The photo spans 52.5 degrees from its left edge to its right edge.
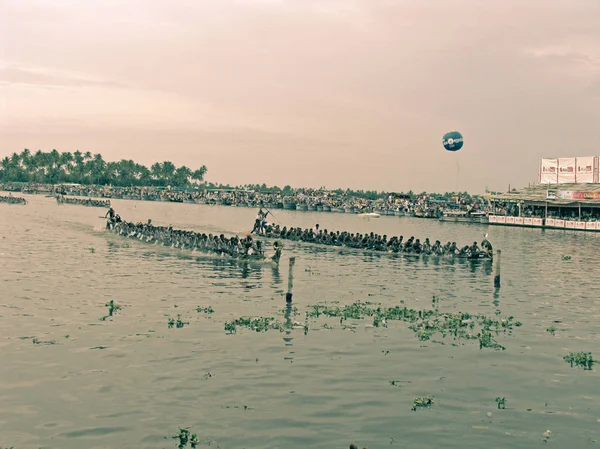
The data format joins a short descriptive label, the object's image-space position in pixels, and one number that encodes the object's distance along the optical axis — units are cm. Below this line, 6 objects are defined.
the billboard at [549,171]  9591
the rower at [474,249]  4850
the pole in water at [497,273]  3559
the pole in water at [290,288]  2819
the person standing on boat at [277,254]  4125
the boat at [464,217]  10564
